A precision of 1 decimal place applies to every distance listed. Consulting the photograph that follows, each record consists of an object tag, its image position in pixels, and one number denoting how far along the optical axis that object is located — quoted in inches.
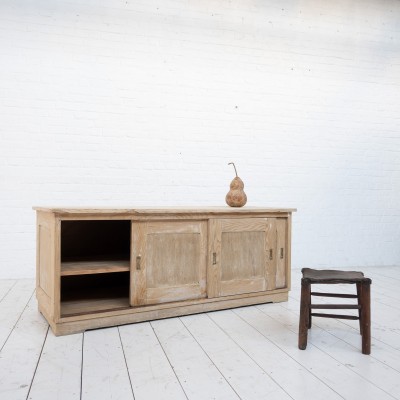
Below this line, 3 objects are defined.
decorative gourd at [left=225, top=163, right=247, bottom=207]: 127.7
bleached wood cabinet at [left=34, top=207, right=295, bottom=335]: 97.3
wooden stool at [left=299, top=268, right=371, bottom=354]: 85.1
